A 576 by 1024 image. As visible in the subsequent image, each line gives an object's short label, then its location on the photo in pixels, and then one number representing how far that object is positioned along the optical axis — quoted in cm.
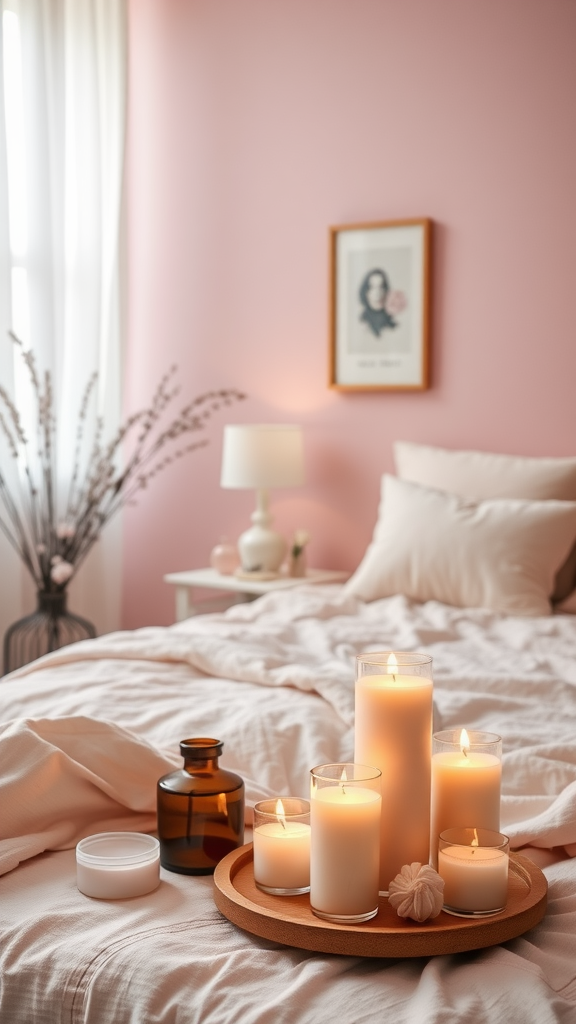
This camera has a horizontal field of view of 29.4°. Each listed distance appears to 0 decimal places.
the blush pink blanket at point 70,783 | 136
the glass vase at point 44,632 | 380
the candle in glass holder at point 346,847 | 109
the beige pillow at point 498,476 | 327
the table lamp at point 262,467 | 376
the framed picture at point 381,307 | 373
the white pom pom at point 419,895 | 108
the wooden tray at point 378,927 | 106
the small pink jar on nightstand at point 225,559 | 391
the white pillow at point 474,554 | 301
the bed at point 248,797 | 105
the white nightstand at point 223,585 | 370
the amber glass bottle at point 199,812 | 130
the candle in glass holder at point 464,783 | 116
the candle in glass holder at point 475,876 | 110
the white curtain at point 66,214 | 393
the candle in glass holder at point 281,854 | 117
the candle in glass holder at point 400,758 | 115
